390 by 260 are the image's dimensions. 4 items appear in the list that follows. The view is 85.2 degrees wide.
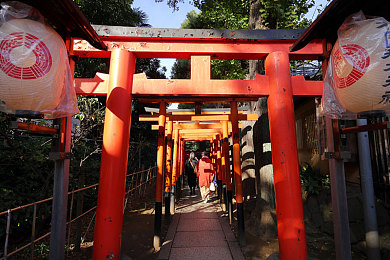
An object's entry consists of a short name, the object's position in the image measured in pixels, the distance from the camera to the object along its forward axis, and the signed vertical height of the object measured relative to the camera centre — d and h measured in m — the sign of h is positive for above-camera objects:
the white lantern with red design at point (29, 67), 1.61 +0.69
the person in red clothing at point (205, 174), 8.62 -0.84
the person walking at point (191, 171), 10.87 -0.90
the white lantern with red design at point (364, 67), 1.60 +0.68
